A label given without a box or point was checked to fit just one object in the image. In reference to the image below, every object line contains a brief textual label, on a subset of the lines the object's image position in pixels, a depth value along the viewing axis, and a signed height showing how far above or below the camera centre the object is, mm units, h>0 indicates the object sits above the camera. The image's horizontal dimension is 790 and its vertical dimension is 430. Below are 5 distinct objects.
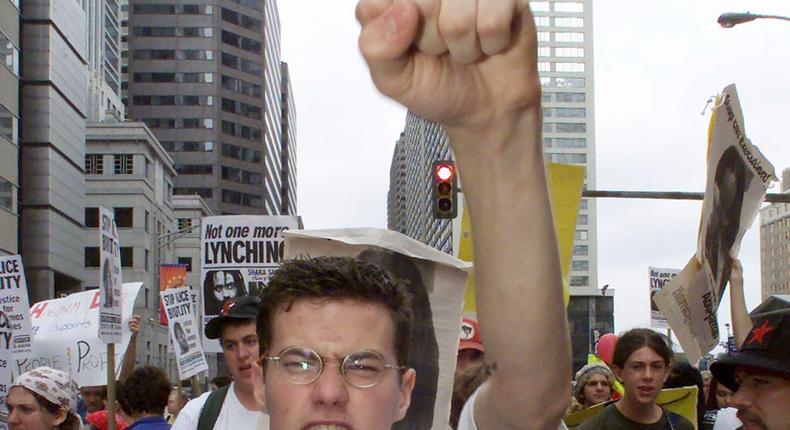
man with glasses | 1590 -61
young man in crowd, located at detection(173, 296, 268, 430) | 5234 -659
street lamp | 14031 +2931
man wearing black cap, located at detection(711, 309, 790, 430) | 3576 -427
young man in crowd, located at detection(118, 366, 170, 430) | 6836 -933
